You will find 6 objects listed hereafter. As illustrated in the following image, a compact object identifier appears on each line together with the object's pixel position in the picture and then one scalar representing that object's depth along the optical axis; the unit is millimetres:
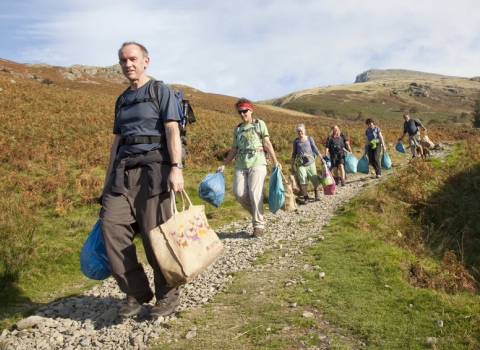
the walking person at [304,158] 10789
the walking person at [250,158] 7176
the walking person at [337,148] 13289
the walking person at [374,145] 14288
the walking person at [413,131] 16125
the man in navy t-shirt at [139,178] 3809
